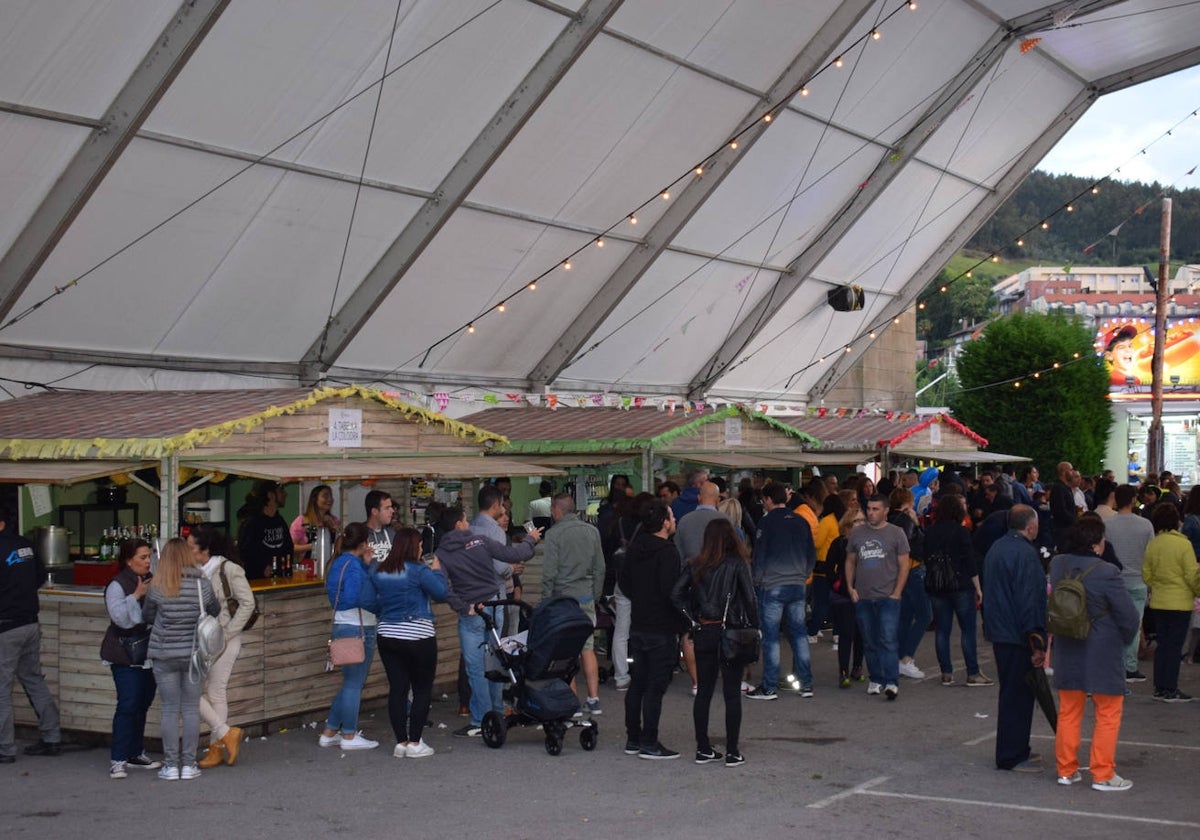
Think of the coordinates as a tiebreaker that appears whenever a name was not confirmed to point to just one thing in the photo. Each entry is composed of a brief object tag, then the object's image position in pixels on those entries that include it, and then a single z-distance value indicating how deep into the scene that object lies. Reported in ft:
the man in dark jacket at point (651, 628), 25.43
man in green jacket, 30.01
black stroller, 26.21
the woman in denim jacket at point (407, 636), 26.16
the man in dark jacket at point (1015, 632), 24.14
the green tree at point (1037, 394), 112.37
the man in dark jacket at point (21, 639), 25.84
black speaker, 71.41
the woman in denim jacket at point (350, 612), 26.68
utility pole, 90.63
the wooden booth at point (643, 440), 47.11
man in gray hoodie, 28.22
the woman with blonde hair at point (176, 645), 24.36
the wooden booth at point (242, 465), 27.86
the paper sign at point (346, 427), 32.14
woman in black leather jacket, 24.77
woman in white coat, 25.66
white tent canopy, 37.68
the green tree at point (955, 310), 295.28
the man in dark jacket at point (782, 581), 32.48
